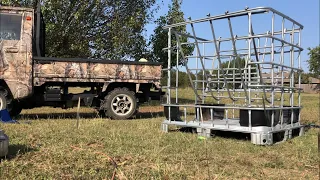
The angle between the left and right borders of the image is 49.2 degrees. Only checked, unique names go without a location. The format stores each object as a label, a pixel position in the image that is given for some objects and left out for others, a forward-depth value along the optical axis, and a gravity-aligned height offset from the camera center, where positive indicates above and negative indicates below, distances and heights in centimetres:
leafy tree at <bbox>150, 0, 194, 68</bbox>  1633 +279
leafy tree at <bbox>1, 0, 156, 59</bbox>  1262 +250
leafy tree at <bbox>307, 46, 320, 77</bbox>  4391 +393
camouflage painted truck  780 +35
